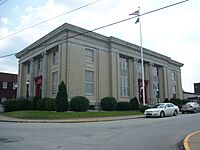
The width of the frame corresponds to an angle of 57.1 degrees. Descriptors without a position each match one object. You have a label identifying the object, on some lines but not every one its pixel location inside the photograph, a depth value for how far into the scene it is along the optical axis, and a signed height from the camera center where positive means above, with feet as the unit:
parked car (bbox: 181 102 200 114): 78.70 -7.40
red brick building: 139.37 +4.99
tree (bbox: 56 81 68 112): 66.34 -2.59
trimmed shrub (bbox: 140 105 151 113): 77.44 -6.74
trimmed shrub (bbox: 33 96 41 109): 81.91 -3.52
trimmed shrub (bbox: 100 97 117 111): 80.72 -5.49
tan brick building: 78.08 +12.31
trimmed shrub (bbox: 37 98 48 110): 76.59 -5.00
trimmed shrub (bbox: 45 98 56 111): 70.76 -4.68
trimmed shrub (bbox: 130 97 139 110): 87.83 -6.10
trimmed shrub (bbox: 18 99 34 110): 82.05 -5.29
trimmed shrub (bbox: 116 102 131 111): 85.10 -6.78
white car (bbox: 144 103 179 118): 59.72 -6.56
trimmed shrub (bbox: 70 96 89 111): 70.52 -4.70
